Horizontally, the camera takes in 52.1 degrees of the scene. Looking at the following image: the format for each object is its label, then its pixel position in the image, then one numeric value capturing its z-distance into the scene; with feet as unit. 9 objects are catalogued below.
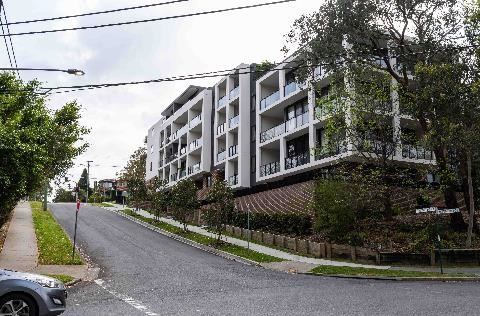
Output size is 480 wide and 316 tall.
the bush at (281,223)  96.07
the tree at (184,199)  114.62
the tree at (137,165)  255.82
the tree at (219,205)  97.55
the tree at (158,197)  136.26
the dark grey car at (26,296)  27.35
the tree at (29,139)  54.90
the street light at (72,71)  44.09
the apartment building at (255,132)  109.09
